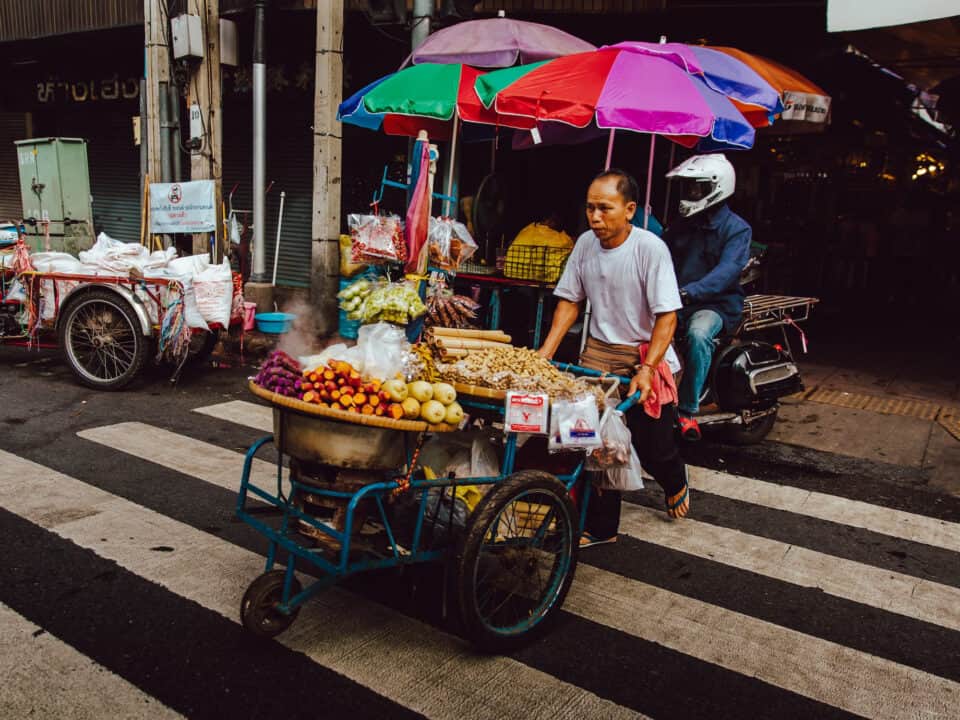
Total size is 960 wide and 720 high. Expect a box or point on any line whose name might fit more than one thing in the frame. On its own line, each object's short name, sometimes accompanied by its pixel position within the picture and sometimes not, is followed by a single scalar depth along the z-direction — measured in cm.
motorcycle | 596
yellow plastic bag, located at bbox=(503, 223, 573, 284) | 742
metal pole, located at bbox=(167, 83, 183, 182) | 1025
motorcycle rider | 572
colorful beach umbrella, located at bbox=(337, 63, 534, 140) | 676
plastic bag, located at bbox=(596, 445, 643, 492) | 376
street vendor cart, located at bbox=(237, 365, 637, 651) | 291
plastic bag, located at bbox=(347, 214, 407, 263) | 720
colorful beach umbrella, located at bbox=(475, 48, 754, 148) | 568
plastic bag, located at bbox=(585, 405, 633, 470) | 345
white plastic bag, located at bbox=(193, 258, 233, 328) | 689
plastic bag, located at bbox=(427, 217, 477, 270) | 730
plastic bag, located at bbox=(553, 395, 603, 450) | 321
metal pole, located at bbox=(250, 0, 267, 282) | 973
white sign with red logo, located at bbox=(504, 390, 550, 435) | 313
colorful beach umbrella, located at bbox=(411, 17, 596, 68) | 754
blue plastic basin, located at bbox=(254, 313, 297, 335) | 909
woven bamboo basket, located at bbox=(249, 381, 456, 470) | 286
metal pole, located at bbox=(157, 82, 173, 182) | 1023
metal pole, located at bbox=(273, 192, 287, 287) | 1187
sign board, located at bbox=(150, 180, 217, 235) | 948
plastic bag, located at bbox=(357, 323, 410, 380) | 314
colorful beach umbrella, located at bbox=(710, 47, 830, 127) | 826
